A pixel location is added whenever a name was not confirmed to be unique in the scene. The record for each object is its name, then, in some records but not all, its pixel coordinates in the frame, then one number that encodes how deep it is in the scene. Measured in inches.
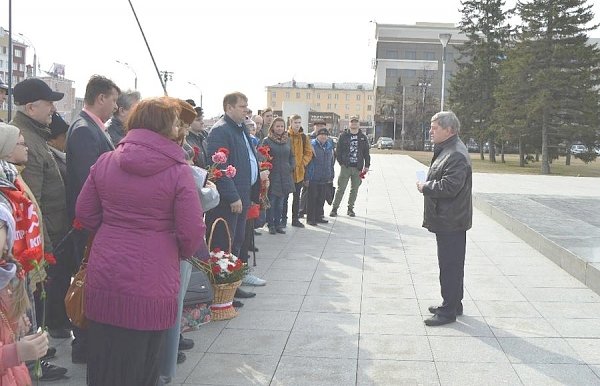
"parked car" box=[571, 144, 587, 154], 1466.8
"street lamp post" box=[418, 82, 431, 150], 2873.0
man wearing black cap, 167.0
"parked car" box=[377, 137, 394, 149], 2733.3
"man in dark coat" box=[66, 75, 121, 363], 164.2
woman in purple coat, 119.7
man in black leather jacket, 211.3
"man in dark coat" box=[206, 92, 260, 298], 225.6
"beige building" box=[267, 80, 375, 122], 5388.8
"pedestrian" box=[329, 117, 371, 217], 477.4
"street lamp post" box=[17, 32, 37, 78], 1424.7
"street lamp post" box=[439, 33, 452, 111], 1138.7
